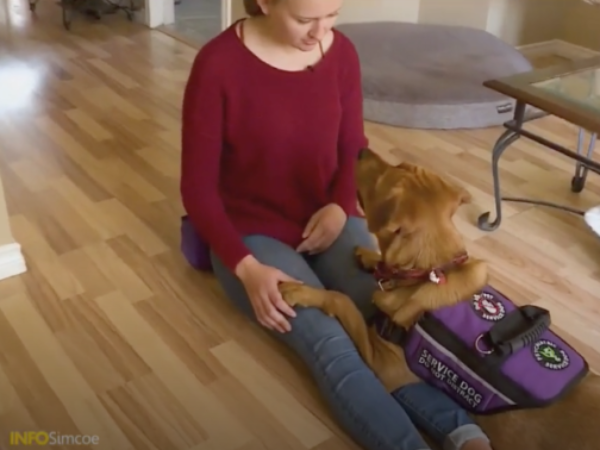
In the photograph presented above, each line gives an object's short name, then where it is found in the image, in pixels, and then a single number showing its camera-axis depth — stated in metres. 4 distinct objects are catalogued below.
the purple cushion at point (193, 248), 1.78
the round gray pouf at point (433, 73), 2.87
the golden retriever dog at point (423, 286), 1.18
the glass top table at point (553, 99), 1.82
